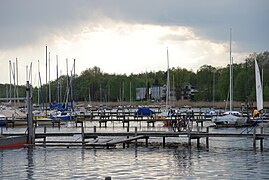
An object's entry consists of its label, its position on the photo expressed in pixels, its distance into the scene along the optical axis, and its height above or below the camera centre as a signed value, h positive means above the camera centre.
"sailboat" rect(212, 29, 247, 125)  67.69 -2.40
